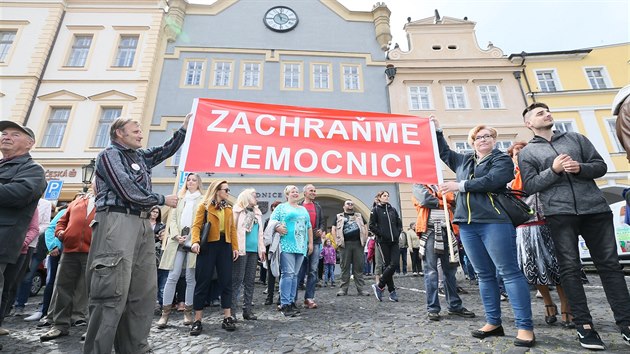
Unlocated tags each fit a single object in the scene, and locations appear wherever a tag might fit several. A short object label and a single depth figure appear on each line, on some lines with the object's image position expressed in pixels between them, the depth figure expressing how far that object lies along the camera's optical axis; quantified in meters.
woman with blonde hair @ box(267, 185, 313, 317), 4.57
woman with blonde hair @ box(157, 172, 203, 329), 4.05
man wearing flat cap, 2.73
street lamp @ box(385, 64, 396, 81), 16.23
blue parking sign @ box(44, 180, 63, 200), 10.16
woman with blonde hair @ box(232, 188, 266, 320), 4.28
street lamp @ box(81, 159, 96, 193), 9.15
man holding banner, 2.14
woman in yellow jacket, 3.67
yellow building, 15.51
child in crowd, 9.67
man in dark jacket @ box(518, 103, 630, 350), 2.49
